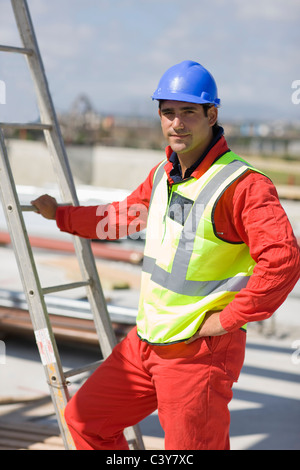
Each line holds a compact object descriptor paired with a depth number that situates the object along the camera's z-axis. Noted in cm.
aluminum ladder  653
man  493
